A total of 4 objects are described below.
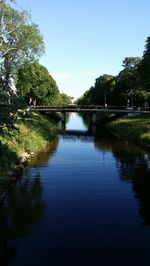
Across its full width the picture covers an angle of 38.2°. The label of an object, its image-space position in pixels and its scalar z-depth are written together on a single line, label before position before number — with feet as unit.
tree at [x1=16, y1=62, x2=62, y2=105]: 209.10
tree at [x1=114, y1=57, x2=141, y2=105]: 206.19
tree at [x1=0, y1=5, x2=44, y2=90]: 101.64
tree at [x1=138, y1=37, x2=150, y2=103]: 132.71
